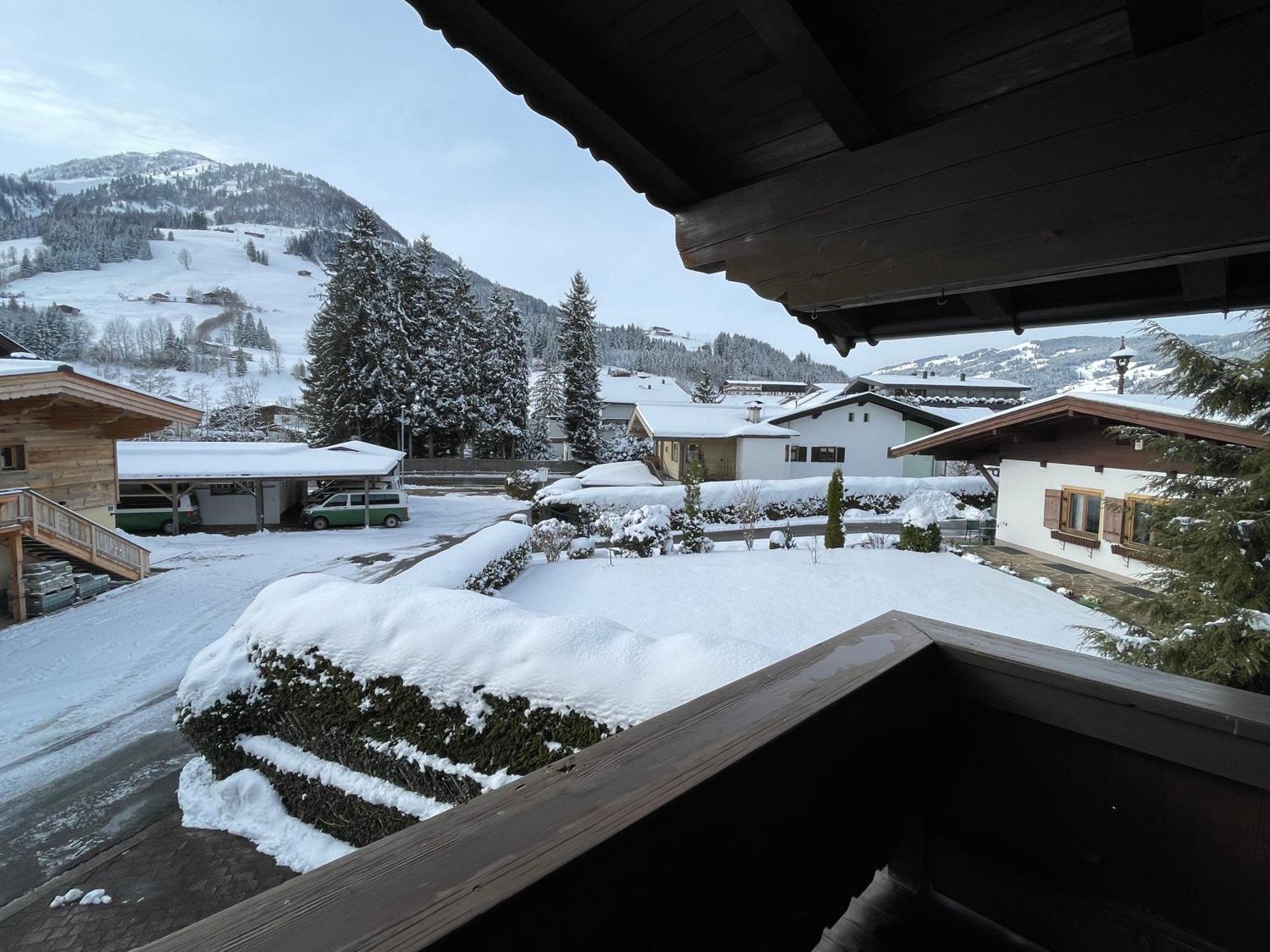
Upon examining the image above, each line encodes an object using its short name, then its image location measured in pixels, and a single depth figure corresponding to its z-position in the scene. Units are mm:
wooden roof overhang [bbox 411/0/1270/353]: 1102
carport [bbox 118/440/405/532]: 17344
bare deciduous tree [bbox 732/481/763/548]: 18734
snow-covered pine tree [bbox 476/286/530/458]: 33875
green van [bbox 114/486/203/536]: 17984
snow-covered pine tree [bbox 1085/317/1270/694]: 4773
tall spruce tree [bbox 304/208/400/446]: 29094
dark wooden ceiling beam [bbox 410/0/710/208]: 1271
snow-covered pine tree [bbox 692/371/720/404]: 44094
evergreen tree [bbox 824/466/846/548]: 14867
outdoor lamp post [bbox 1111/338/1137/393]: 12758
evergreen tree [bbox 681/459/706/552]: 14672
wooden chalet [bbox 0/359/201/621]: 10391
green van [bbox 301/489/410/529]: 19172
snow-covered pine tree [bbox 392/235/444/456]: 30688
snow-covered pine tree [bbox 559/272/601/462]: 33219
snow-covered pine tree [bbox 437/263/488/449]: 31938
